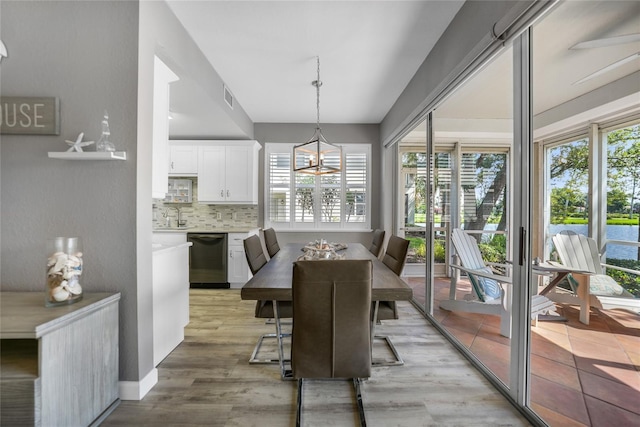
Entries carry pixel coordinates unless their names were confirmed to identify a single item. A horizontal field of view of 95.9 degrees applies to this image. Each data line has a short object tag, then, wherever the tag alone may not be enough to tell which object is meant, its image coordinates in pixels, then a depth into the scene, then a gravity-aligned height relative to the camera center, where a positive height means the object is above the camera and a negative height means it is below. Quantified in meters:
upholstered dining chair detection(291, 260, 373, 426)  1.52 -0.58
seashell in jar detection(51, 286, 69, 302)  1.56 -0.45
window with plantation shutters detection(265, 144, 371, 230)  5.28 +0.33
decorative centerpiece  2.46 -0.37
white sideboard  1.31 -0.76
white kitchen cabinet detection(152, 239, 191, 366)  2.22 -0.73
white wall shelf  1.72 +0.33
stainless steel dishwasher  4.52 -0.70
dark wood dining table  1.71 -0.45
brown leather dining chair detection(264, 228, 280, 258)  3.49 -0.38
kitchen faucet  5.14 -0.08
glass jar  1.56 -0.34
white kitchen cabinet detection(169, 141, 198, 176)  4.86 +0.88
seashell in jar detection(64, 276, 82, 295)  1.59 -0.43
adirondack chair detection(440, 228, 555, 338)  2.78 -0.78
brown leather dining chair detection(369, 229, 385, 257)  3.36 -0.37
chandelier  2.98 +0.66
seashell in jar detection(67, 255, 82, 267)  1.61 -0.29
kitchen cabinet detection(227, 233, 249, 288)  4.55 -0.77
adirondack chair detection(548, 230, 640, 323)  1.55 -0.39
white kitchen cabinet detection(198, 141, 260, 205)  4.87 +0.68
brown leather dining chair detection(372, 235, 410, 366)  2.14 -0.46
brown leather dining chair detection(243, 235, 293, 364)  2.17 -0.72
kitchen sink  4.94 -0.29
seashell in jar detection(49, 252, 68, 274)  1.57 -0.29
